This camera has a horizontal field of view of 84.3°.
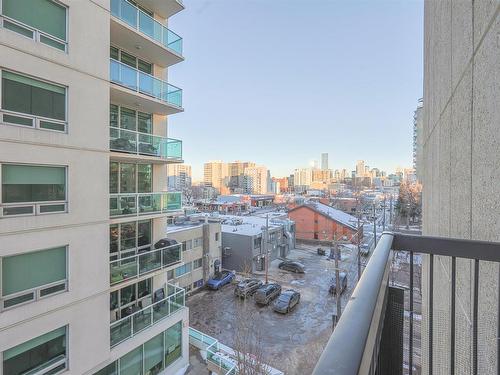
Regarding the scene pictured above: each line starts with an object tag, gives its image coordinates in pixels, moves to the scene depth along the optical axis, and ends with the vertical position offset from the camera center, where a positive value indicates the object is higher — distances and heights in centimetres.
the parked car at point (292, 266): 1972 -610
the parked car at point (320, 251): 2424 -606
